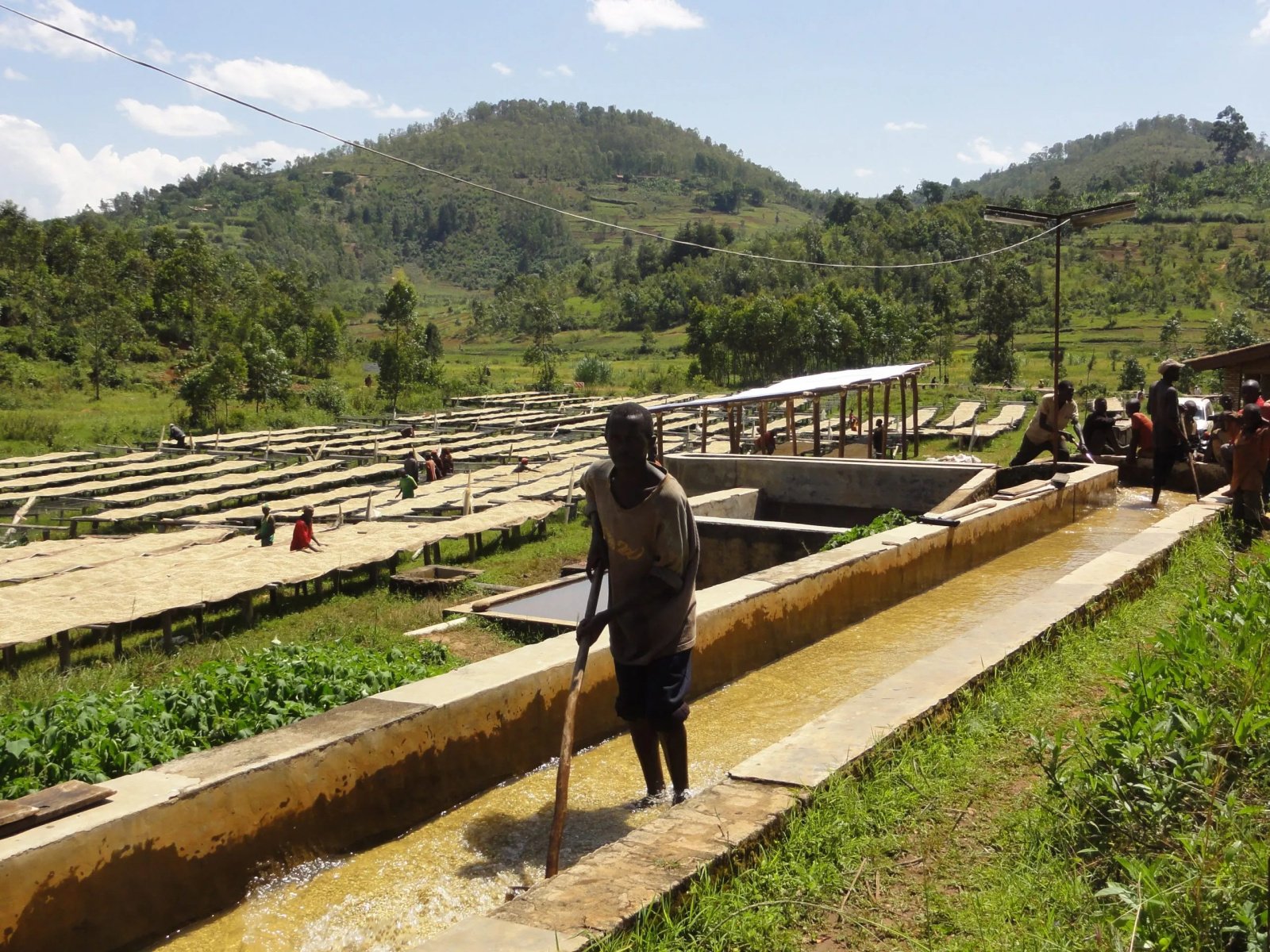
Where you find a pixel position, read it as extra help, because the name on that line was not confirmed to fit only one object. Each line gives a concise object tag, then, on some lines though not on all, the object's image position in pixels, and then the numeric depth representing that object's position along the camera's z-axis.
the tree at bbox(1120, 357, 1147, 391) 37.38
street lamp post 11.35
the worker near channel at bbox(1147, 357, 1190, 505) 10.71
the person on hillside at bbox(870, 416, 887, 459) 18.84
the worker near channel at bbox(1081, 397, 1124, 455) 14.02
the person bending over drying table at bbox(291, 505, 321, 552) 14.97
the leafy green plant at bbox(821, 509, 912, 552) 8.72
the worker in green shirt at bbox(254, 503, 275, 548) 16.20
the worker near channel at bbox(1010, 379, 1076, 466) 12.21
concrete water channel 3.22
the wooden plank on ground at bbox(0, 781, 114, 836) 3.29
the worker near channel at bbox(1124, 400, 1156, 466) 13.20
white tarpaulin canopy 16.58
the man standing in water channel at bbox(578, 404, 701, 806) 3.99
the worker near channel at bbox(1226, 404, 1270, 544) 8.75
